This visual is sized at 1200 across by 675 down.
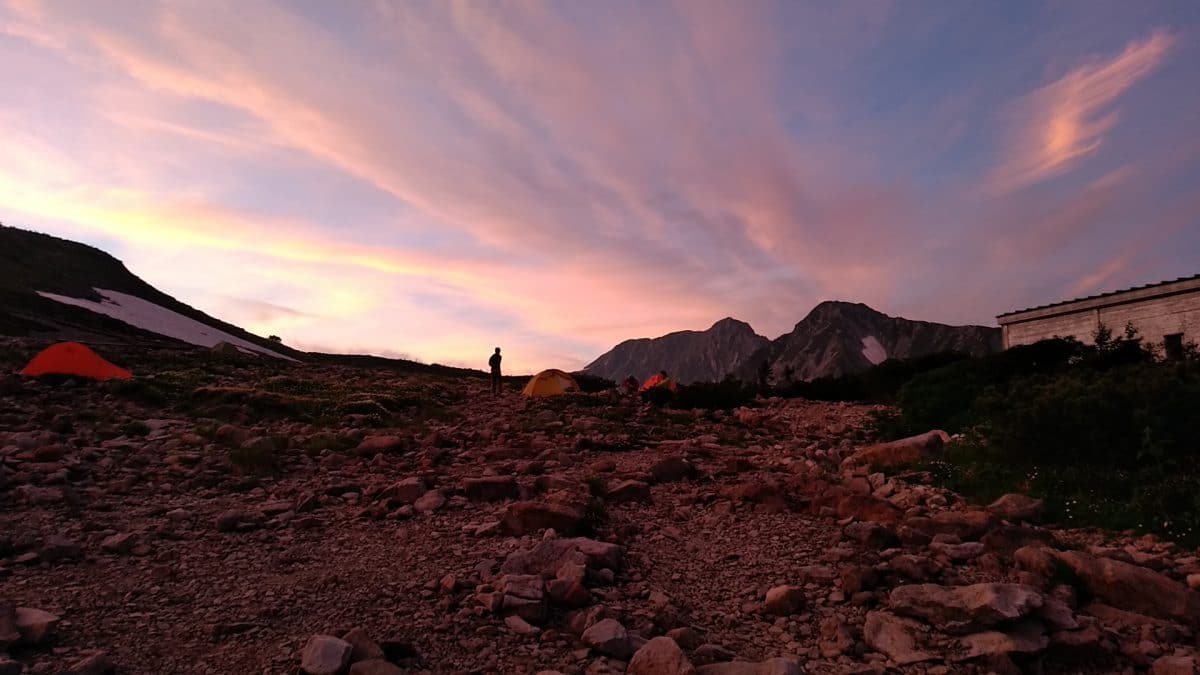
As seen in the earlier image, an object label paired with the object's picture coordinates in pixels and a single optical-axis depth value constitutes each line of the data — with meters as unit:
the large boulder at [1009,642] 4.62
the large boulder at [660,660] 4.38
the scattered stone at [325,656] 4.38
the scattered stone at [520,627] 5.12
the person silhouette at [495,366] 25.56
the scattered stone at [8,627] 4.61
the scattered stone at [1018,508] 7.52
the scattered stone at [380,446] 12.06
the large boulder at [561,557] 6.23
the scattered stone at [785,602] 5.60
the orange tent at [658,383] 25.52
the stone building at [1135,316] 22.03
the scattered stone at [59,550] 6.56
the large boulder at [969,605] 4.86
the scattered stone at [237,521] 7.78
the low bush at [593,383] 31.68
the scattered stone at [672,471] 10.57
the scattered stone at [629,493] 9.29
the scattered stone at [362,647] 4.59
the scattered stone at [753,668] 4.31
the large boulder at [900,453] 10.88
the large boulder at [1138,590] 5.20
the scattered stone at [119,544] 6.88
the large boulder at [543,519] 7.44
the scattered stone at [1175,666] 4.42
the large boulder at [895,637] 4.79
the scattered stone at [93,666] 4.35
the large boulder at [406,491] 8.86
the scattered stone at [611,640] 4.79
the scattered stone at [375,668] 4.35
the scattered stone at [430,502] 8.55
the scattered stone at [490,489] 8.97
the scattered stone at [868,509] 7.77
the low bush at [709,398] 23.03
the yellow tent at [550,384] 24.30
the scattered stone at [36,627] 4.77
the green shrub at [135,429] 12.40
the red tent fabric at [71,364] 18.06
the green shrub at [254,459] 10.41
